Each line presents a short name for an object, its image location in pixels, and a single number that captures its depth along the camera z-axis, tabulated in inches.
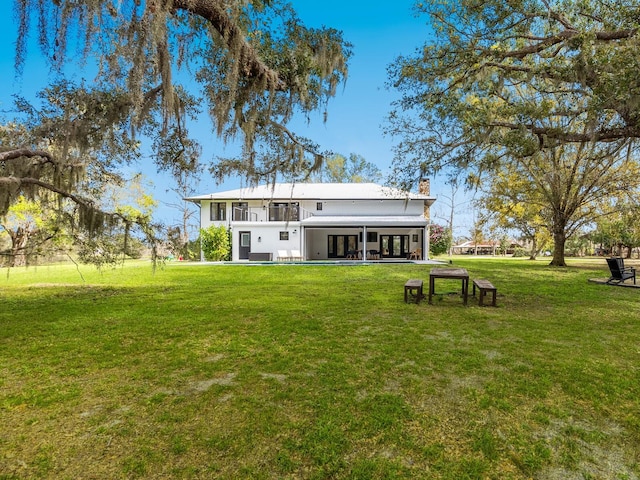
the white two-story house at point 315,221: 872.3
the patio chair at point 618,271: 389.7
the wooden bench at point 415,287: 287.0
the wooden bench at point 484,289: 267.4
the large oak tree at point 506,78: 246.7
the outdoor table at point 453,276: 279.4
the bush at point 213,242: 879.1
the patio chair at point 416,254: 882.0
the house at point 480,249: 2167.8
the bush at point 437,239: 1095.0
